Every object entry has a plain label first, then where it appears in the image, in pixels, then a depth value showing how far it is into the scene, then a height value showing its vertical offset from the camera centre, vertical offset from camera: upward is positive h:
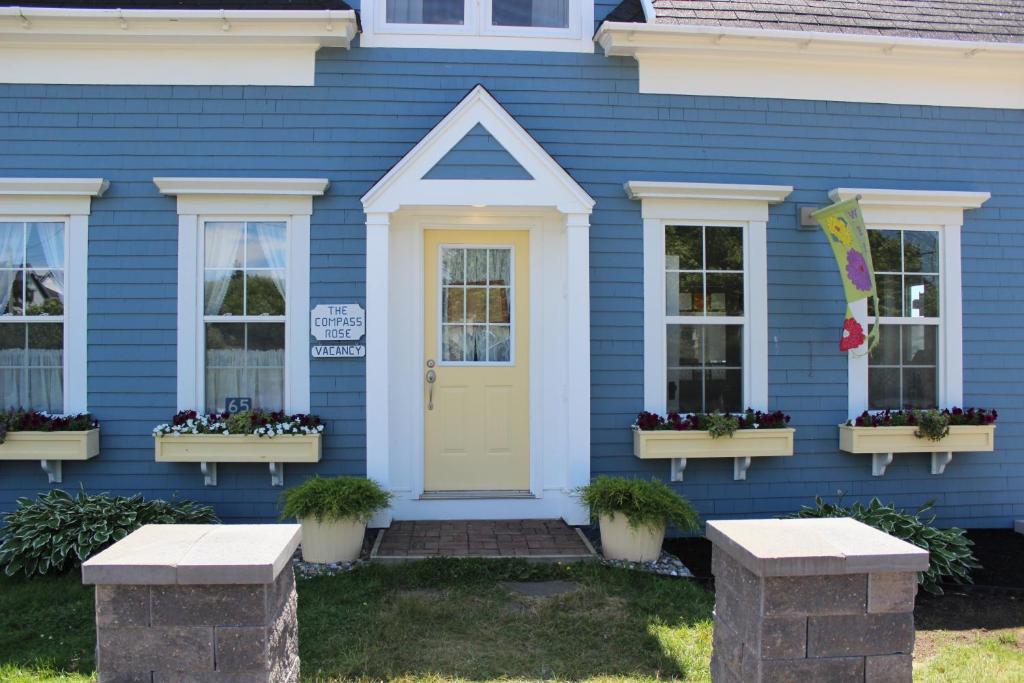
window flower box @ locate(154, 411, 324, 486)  5.68 -0.66
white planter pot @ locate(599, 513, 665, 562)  5.20 -1.28
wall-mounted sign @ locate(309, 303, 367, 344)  5.91 +0.21
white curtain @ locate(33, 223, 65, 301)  5.91 +0.81
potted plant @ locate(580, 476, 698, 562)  5.14 -1.09
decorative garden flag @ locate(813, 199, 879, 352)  5.79 +0.79
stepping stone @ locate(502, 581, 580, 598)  4.64 -1.45
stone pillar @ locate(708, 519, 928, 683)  2.65 -0.90
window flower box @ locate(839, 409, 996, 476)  6.13 -0.68
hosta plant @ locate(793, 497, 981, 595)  4.96 -1.26
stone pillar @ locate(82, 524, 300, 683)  2.57 -0.90
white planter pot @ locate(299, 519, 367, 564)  5.11 -1.26
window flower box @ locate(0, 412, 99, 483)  5.62 -0.63
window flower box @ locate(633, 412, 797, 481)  5.91 -0.68
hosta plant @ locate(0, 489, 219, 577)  4.97 -1.16
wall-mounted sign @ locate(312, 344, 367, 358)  5.92 -0.01
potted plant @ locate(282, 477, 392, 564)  5.05 -1.06
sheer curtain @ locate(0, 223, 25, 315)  5.91 +0.78
